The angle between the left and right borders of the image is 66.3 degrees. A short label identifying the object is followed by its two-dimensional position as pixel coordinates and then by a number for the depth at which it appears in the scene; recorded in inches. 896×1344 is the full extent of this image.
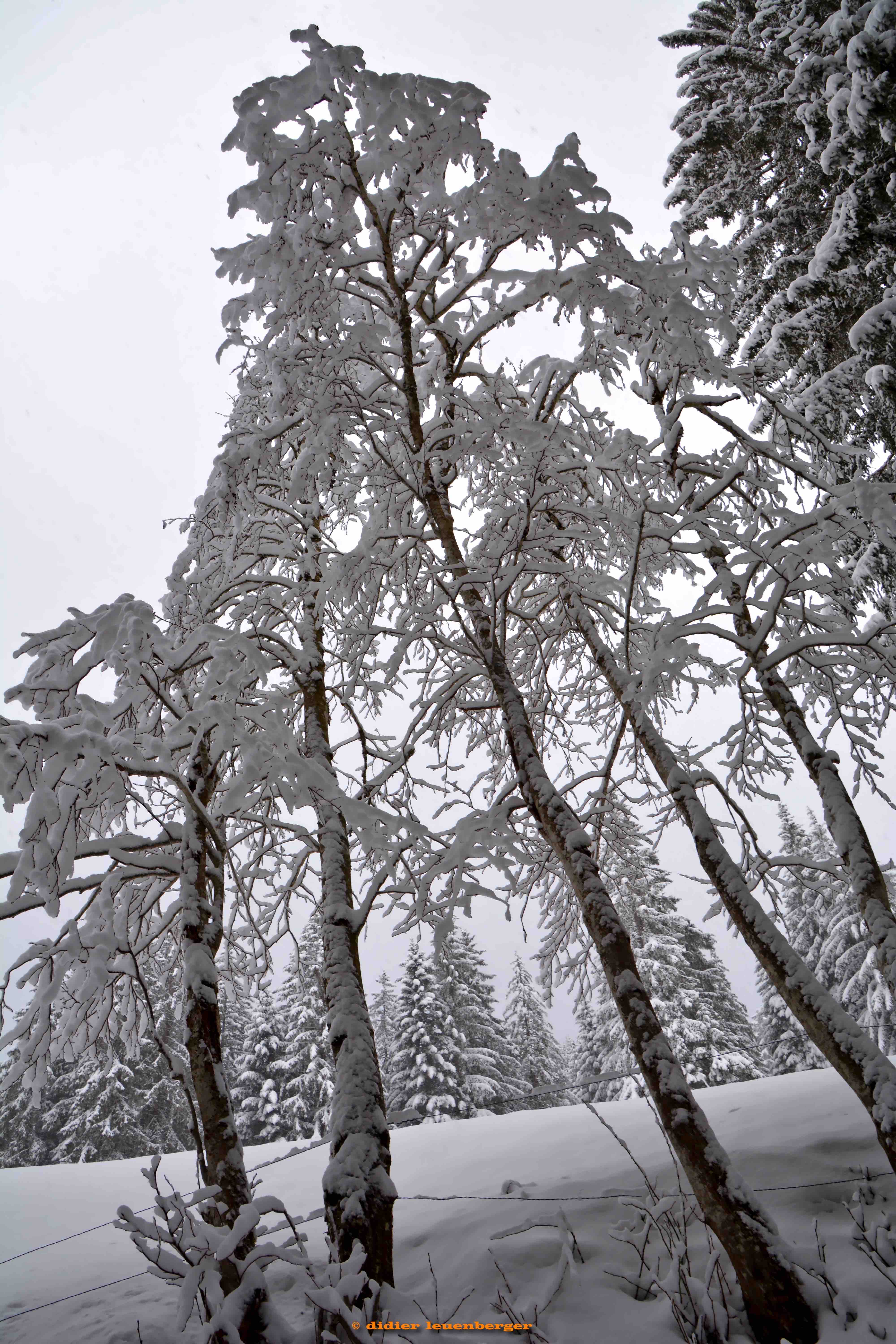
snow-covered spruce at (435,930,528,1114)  804.0
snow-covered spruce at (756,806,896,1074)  609.9
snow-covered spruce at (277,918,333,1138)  797.9
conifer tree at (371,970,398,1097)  1099.3
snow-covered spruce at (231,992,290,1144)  789.9
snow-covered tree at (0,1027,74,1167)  769.6
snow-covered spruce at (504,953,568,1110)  978.7
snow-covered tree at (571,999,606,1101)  840.3
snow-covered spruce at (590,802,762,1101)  662.5
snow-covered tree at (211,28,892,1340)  158.2
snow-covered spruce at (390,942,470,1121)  743.7
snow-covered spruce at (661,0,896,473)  257.0
